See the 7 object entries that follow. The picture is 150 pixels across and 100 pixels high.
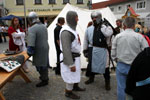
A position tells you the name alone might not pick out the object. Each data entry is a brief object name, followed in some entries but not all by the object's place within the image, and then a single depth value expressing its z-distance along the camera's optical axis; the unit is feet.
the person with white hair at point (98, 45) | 11.87
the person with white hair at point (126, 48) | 8.35
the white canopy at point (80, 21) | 20.07
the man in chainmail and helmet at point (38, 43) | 12.20
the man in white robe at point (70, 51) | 9.99
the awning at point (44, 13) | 67.97
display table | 8.34
